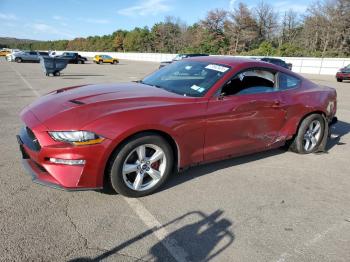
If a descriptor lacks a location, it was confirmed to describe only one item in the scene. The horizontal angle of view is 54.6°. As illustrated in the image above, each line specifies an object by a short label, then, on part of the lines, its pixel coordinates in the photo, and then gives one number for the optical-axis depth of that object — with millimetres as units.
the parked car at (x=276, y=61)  24683
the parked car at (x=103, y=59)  47169
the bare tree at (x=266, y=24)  69625
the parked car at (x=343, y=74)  22641
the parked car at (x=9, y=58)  42397
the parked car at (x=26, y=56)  40969
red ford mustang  3383
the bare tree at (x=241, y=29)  68812
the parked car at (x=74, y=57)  42062
